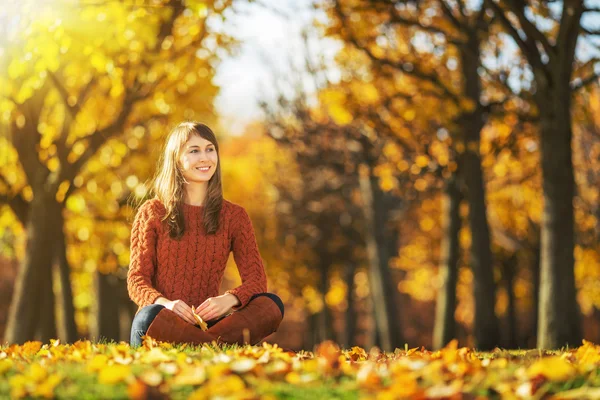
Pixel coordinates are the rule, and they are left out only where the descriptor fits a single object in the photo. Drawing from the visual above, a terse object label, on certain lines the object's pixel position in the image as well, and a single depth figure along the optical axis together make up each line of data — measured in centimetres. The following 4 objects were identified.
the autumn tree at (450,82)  2089
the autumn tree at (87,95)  1614
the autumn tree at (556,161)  1677
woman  1025
